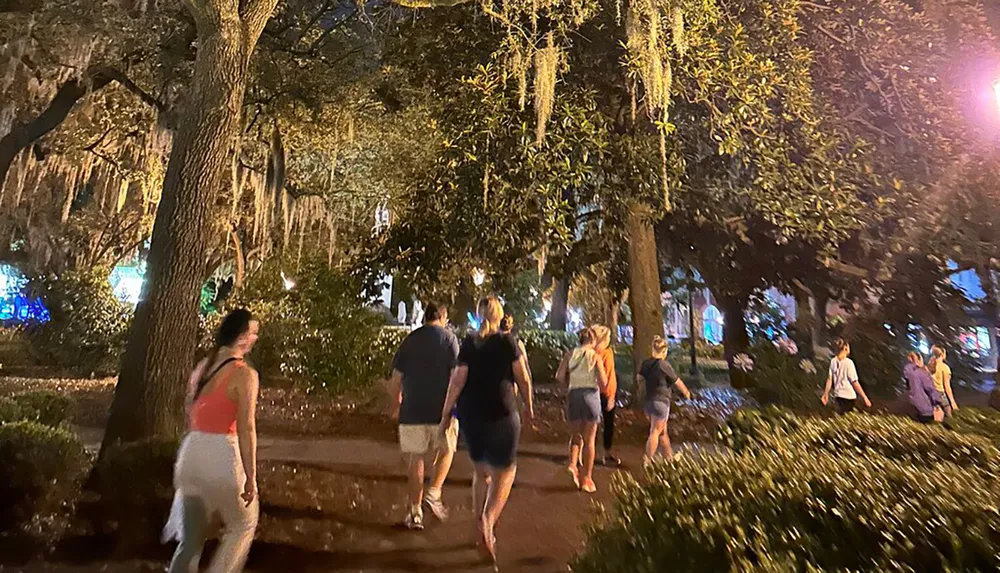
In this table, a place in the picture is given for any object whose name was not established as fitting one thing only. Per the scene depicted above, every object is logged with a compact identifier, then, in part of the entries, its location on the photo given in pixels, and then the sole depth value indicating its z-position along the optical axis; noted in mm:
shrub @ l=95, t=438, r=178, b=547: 5477
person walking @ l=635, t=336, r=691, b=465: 7918
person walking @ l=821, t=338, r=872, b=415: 9844
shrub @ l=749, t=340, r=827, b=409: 14453
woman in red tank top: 3674
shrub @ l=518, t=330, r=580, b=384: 22578
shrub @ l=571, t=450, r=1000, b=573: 2586
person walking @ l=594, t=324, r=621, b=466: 7844
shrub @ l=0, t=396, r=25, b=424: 6970
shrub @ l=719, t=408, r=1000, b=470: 4988
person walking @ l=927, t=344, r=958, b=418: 9461
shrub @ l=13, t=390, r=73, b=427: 7782
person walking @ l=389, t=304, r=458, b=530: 5758
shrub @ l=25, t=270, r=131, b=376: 17891
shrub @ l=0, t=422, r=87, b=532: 5375
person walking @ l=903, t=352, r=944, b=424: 9273
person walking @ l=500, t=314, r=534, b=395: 5712
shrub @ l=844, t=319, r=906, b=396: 18172
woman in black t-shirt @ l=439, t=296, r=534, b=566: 4977
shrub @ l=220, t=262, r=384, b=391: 14117
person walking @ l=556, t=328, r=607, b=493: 7215
